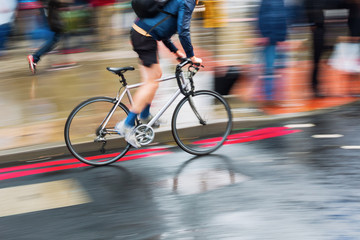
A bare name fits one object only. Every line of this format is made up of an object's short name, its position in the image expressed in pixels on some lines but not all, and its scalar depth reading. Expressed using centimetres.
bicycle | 525
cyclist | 501
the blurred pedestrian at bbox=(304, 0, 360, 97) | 766
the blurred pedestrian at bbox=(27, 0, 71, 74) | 934
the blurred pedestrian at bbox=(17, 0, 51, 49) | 1207
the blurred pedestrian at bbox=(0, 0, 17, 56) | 1073
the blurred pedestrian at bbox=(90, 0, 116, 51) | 1244
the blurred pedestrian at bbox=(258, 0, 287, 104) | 737
